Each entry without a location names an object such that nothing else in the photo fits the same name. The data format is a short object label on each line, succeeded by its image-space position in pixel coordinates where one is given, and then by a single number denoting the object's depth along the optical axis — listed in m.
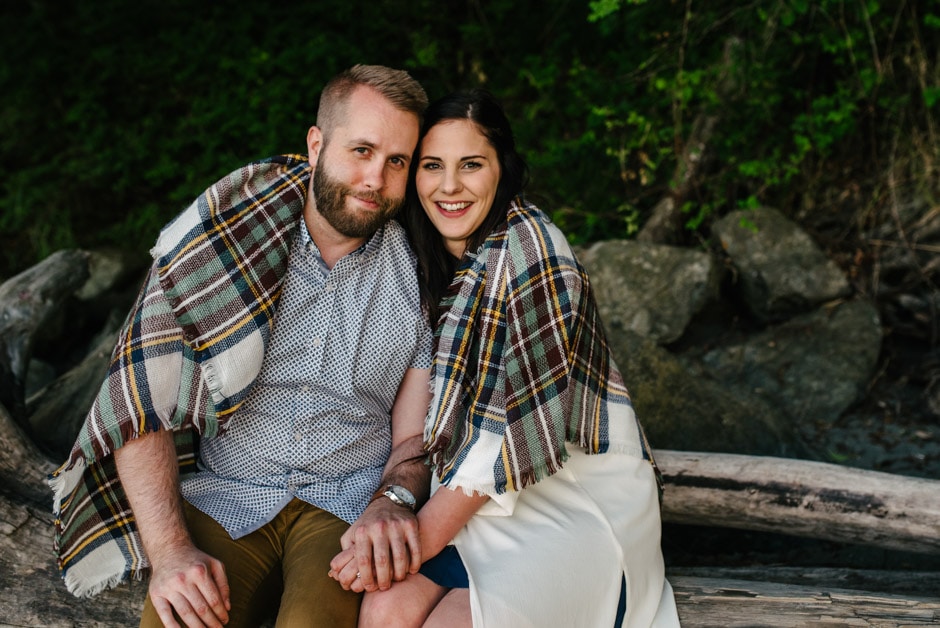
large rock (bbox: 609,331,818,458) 3.70
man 2.24
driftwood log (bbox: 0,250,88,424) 3.38
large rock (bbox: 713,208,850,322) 5.03
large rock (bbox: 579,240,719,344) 4.98
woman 2.14
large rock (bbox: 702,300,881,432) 4.61
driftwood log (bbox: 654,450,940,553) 2.82
